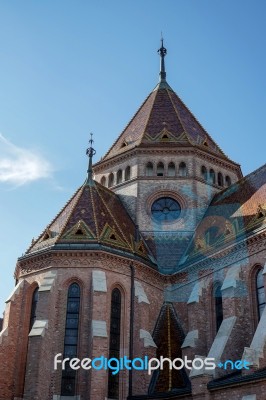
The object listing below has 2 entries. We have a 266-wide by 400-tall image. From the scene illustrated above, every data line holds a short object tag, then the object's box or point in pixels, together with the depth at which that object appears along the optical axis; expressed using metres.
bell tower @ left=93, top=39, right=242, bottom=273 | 33.31
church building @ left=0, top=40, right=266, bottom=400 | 24.62
